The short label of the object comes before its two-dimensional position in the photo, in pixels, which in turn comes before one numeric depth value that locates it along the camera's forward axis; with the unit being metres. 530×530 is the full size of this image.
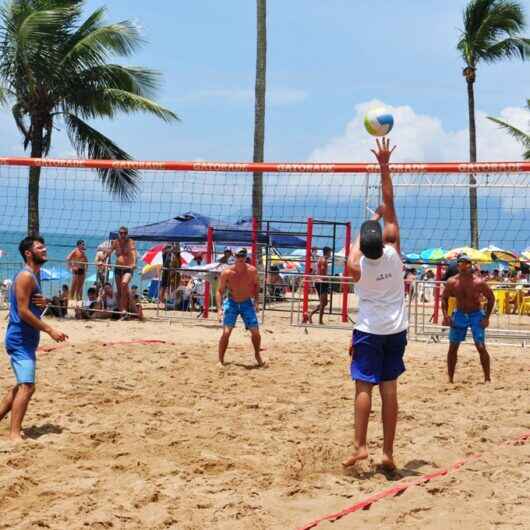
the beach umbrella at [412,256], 27.05
